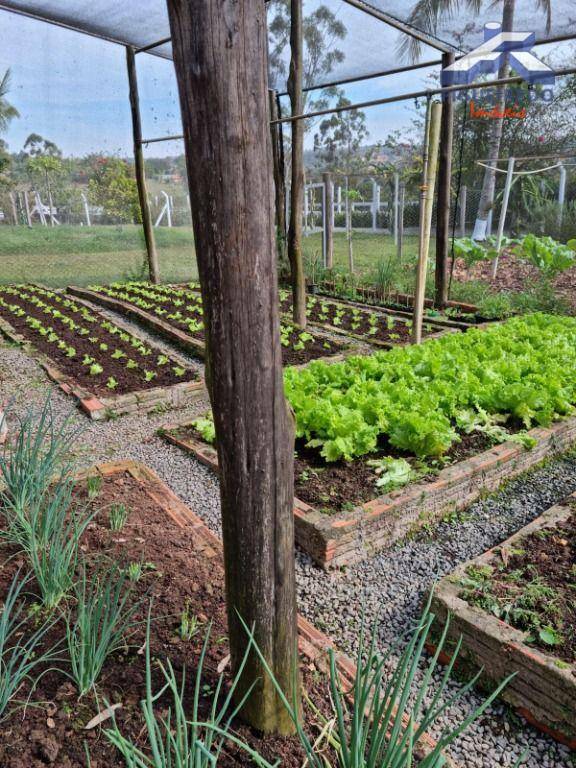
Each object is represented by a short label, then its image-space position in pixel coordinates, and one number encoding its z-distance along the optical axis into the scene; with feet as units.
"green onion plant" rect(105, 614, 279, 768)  3.23
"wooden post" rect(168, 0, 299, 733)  3.38
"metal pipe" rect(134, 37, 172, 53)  24.18
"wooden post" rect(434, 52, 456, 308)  21.50
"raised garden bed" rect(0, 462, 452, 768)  4.69
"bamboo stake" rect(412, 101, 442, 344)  14.76
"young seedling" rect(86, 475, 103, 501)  8.77
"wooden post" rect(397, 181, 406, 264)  27.99
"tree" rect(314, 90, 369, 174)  48.67
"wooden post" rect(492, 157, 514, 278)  25.44
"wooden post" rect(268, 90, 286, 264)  26.99
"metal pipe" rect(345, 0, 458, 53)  19.51
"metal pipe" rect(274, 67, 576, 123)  15.88
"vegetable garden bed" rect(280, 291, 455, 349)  19.85
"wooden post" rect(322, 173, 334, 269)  29.48
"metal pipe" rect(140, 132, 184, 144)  28.37
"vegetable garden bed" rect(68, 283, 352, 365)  18.42
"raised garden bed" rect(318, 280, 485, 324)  22.74
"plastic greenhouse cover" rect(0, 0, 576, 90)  19.44
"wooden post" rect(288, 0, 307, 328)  19.21
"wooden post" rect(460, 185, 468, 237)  33.32
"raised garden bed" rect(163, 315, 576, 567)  9.11
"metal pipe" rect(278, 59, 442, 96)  21.26
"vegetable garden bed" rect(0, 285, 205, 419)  14.74
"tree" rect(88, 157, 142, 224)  30.68
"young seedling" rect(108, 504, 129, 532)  7.88
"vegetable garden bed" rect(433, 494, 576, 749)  5.84
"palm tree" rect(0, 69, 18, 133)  25.99
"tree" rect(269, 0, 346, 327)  19.45
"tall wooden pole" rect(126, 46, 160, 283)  27.91
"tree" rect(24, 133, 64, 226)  27.78
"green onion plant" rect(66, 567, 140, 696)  4.73
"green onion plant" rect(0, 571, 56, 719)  4.33
